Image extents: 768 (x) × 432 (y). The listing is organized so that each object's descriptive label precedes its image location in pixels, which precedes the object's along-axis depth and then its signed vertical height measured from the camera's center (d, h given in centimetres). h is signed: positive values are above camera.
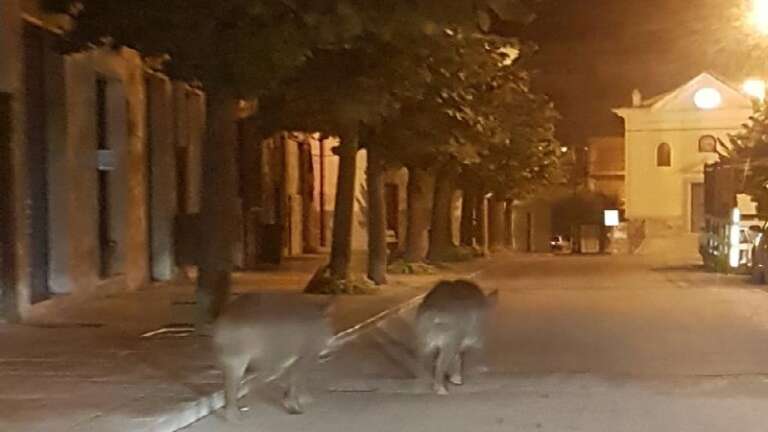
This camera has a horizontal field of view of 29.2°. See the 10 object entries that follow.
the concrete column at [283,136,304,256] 4912 +12
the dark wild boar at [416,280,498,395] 1456 -126
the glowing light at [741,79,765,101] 4347 +367
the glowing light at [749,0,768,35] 3212 +407
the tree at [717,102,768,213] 4122 +116
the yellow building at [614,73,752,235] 8194 +299
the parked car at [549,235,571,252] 8312 -256
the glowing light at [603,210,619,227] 8012 -111
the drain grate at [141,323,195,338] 1966 -175
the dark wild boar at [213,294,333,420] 1240 -116
